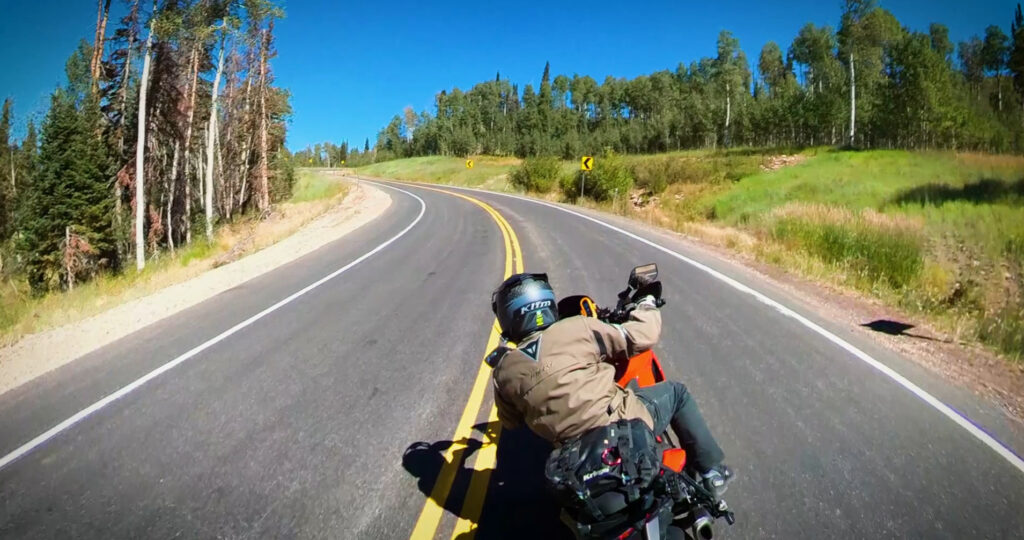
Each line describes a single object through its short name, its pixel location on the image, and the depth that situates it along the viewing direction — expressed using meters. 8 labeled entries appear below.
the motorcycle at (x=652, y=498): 1.94
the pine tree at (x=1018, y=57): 36.68
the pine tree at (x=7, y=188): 36.09
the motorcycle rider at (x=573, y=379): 2.14
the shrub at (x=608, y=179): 29.55
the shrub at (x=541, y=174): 38.47
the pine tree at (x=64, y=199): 20.28
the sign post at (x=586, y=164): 27.58
